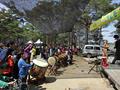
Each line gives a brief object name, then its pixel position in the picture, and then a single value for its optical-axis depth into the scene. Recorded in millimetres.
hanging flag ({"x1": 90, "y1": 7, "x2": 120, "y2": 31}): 4672
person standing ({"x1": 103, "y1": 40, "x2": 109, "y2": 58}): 5672
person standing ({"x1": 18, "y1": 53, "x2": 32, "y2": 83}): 3893
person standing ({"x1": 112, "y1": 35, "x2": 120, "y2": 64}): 5489
